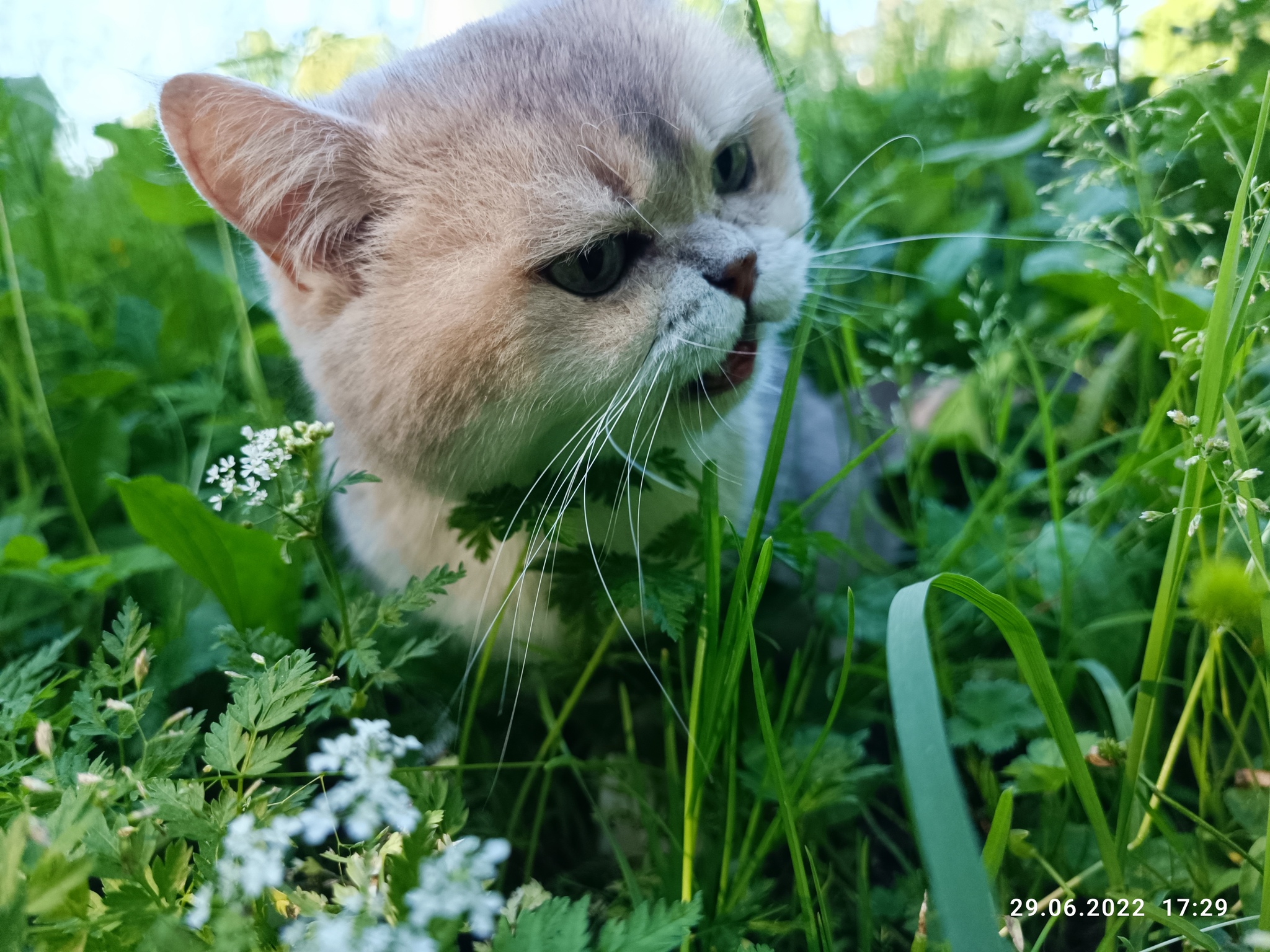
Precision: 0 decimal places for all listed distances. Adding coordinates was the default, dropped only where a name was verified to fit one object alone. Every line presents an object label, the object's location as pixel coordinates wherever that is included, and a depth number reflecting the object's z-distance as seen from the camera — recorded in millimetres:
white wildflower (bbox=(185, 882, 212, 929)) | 131
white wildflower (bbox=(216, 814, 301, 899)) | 127
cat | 214
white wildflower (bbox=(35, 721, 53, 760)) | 149
